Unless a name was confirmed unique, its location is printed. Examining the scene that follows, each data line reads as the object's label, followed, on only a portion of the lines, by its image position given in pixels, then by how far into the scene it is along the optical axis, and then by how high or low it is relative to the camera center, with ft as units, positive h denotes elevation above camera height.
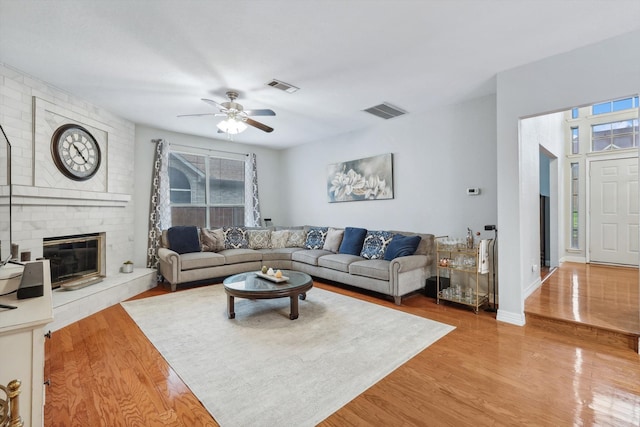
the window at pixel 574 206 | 19.25 +0.59
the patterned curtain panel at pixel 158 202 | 16.76 +0.85
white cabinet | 3.52 -1.72
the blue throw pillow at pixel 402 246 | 13.69 -1.47
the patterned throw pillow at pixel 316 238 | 18.34 -1.39
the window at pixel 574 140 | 19.11 +4.86
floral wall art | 16.34 +2.20
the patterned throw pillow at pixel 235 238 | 18.37 -1.38
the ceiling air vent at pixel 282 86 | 11.02 +5.06
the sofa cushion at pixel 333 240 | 17.30 -1.44
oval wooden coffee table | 10.37 -2.64
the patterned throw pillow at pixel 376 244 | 14.84 -1.48
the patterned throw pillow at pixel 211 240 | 17.31 -1.44
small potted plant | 15.01 -2.58
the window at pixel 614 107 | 17.18 +6.52
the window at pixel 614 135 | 17.24 +4.84
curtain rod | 17.17 +4.50
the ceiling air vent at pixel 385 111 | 13.86 +5.19
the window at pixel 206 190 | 18.63 +1.78
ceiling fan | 11.29 +3.98
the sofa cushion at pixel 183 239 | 16.35 -1.26
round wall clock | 11.78 +2.80
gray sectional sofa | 13.15 -2.17
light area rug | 6.31 -3.90
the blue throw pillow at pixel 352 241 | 16.12 -1.40
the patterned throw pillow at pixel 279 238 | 19.21 -1.46
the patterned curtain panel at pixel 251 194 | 21.42 +1.62
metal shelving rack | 11.93 -2.77
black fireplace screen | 12.06 -1.75
